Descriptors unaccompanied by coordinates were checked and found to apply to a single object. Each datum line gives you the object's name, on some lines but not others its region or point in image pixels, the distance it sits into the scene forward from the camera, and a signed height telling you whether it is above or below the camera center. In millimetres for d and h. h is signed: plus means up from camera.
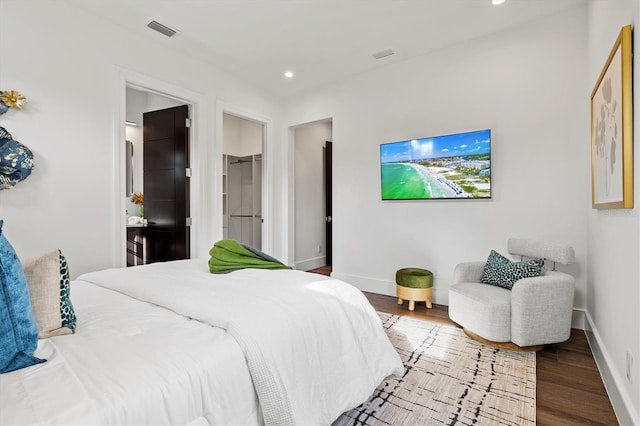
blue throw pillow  933 -325
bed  864 -475
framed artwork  1531 +457
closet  5652 +662
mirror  4965 +725
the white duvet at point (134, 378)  804 -473
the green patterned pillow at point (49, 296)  1179 -315
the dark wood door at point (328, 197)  5945 +287
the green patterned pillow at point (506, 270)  2664 -512
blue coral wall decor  2332 +445
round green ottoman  3314 -793
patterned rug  1668 -1072
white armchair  2328 -756
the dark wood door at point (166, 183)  3773 +369
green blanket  2174 -330
